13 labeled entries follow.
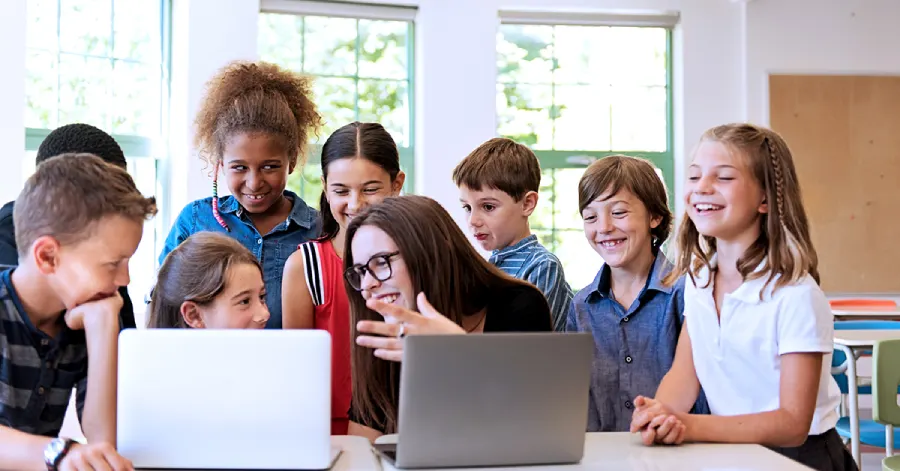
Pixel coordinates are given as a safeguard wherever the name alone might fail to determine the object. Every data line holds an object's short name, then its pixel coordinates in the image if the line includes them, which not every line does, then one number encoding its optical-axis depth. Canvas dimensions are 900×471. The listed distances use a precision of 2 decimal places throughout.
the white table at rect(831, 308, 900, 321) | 5.25
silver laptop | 1.38
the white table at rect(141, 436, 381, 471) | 1.47
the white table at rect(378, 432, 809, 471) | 1.48
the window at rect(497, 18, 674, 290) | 6.29
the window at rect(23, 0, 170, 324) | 4.63
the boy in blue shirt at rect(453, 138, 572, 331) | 2.56
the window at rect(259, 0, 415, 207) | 5.85
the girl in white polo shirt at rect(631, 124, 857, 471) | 1.74
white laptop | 1.40
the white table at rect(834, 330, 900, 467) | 3.50
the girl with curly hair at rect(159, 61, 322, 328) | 2.44
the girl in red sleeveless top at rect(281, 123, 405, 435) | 2.22
